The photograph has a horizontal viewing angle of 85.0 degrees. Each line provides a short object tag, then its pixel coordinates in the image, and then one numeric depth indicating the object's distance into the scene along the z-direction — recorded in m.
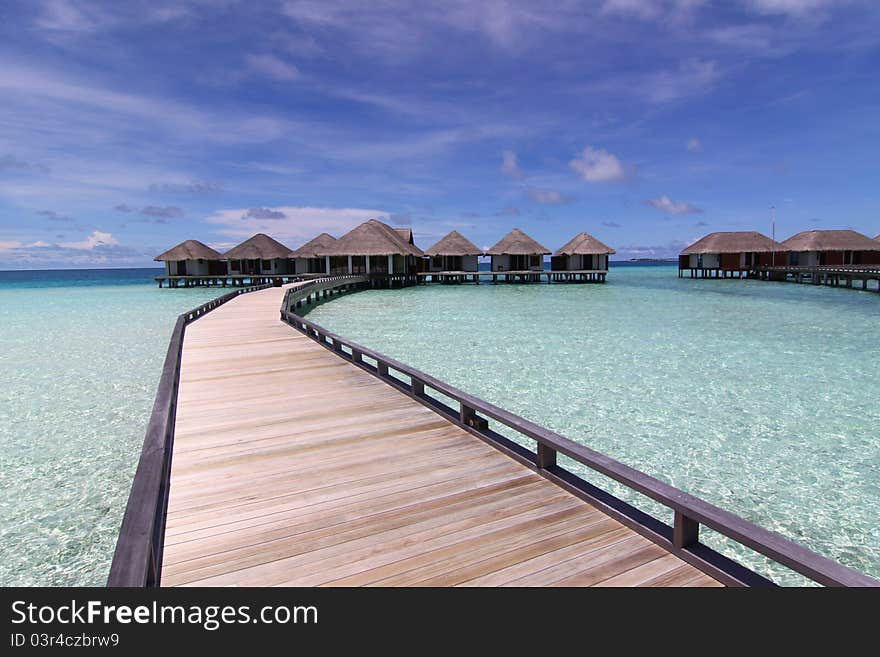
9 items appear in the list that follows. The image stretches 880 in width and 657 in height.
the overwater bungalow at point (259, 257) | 45.03
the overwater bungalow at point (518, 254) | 43.72
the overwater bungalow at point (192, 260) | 44.62
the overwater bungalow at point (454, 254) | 44.00
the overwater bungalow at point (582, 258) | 43.97
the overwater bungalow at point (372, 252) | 37.69
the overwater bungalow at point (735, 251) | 46.75
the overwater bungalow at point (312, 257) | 43.59
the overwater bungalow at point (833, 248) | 44.62
